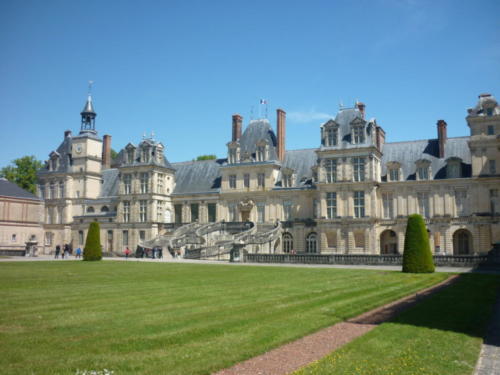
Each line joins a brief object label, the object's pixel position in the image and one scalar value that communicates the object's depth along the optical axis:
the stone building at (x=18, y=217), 53.51
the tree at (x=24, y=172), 69.50
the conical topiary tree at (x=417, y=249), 24.50
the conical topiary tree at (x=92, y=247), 35.22
